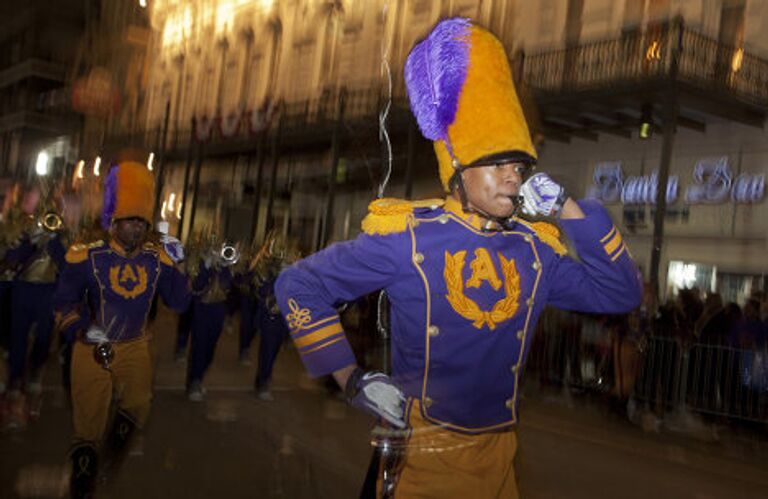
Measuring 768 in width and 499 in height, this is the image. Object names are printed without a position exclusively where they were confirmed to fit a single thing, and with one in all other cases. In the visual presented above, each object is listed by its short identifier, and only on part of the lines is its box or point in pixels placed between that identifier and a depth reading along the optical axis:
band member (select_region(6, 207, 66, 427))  8.52
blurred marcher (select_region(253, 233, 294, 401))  9.42
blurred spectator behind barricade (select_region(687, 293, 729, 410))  9.50
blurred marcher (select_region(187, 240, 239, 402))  9.15
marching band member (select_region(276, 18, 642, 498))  2.51
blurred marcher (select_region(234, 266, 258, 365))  11.85
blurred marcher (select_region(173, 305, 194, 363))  11.81
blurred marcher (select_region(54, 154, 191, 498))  4.50
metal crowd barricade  9.20
